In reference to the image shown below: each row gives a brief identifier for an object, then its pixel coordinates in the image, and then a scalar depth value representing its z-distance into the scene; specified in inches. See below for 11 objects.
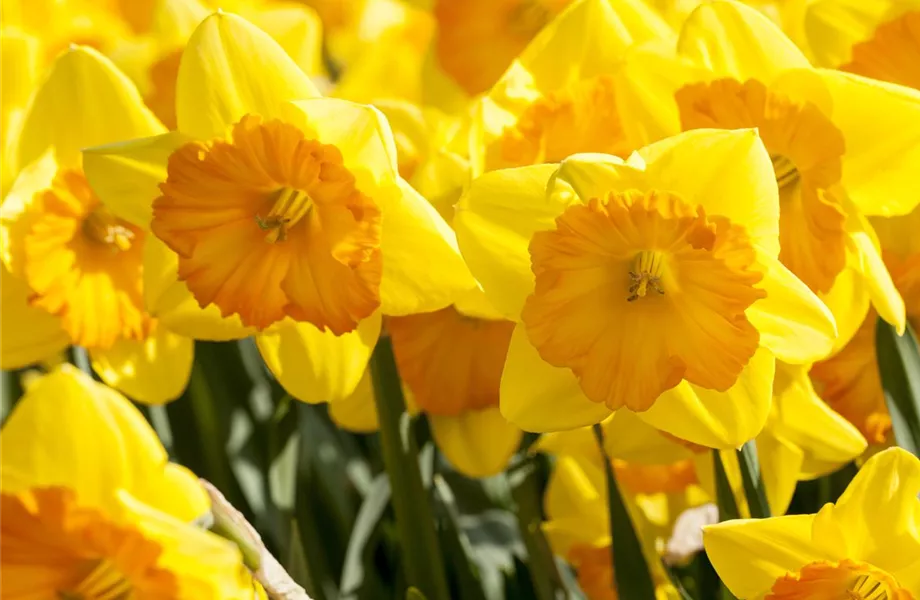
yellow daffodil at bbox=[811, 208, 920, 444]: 36.1
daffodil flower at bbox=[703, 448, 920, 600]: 33.5
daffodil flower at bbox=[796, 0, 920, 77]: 36.1
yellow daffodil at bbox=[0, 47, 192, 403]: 36.2
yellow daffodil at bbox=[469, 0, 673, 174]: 35.6
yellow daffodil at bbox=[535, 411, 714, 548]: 35.5
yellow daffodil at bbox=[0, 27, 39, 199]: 37.3
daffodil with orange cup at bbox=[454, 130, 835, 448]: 33.8
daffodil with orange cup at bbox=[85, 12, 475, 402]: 34.7
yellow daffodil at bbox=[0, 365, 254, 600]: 33.1
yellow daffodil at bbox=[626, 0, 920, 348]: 34.8
